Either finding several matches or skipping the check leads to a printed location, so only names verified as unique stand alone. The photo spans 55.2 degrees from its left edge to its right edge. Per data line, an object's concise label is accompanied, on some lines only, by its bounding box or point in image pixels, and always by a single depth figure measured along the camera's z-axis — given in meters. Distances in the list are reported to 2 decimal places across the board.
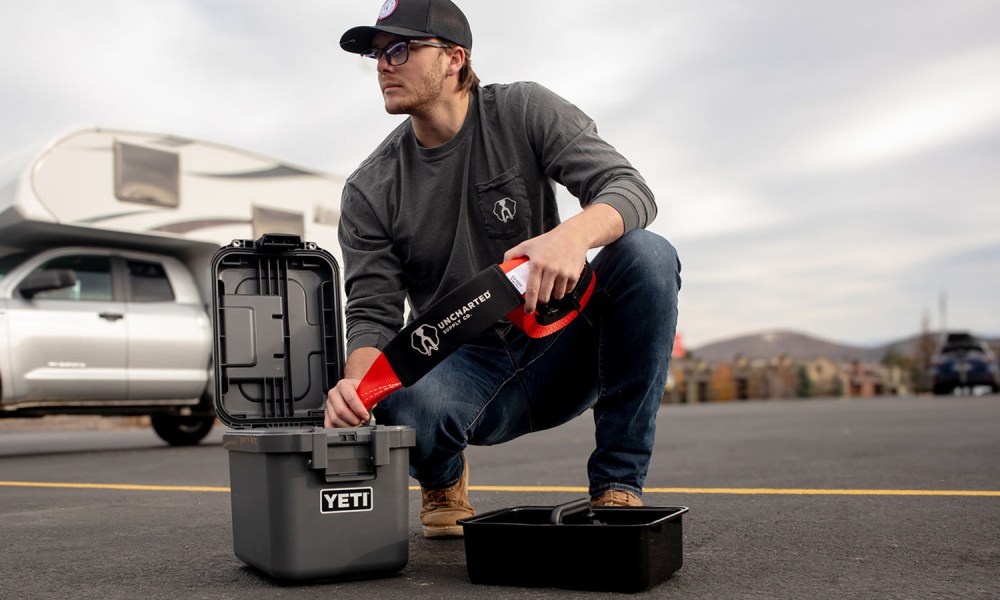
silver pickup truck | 7.41
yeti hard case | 2.27
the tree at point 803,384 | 30.95
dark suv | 23.53
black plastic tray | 2.11
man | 2.81
